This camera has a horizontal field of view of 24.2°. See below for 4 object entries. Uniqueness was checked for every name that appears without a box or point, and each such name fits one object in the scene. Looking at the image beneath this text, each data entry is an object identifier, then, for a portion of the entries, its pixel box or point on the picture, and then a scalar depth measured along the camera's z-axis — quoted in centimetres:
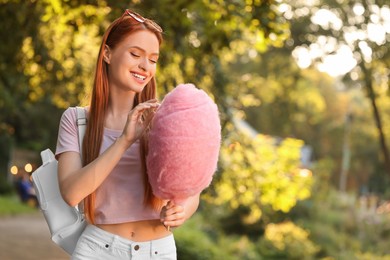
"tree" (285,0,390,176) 1234
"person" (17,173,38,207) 3192
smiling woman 300
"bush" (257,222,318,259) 2322
